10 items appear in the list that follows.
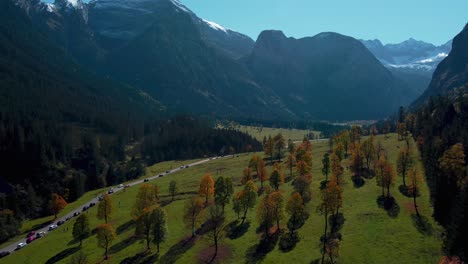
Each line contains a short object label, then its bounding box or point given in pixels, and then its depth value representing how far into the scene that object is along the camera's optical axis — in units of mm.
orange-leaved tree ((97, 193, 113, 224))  125125
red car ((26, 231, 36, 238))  131650
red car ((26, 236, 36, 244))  125656
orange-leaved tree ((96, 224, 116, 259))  103500
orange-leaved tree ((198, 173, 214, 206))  132925
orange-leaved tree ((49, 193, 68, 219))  153750
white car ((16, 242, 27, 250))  122000
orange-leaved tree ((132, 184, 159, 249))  104500
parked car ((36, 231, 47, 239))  129975
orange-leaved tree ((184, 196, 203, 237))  110000
